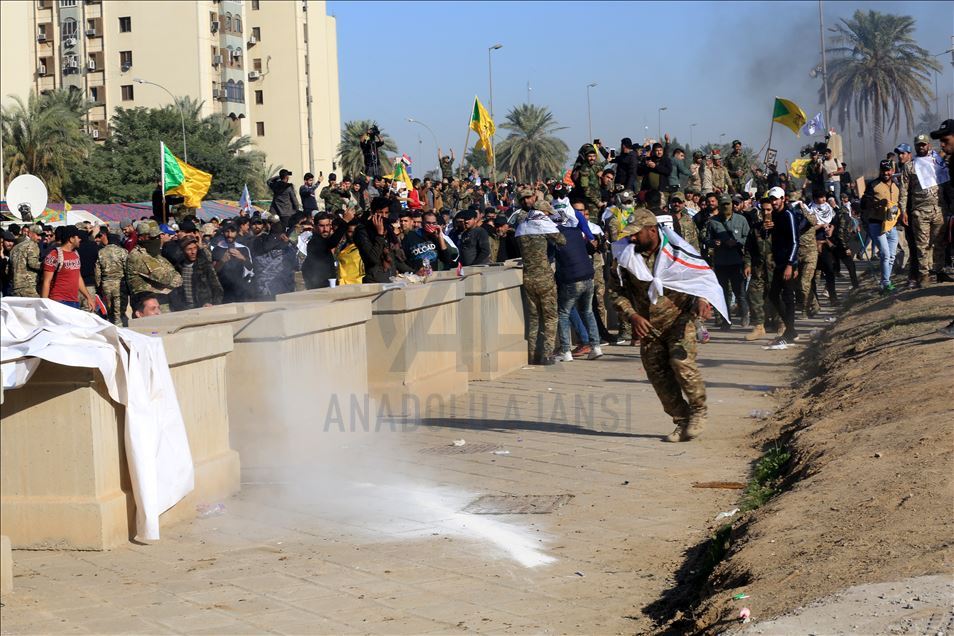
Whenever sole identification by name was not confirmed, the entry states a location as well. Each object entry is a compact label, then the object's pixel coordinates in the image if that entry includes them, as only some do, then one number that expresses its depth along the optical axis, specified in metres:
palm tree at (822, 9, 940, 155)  62.81
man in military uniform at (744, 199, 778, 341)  17.72
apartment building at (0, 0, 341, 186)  87.81
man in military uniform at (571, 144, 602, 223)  21.47
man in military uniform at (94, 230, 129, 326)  14.78
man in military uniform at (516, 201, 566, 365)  15.11
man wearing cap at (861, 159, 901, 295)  19.08
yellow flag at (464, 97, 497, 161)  30.66
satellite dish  23.95
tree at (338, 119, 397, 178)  92.50
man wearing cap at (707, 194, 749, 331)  18.89
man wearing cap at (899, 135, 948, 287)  16.89
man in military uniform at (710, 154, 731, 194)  26.41
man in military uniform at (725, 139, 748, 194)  27.84
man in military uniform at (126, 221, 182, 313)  12.92
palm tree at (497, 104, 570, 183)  80.06
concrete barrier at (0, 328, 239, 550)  6.79
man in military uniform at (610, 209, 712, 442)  10.07
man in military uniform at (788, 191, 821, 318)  17.22
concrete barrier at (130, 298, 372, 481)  9.33
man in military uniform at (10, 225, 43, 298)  16.19
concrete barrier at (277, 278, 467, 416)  11.75
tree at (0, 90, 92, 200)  66.50
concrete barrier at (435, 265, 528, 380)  14.39
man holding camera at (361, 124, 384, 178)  23.91
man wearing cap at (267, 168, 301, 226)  22.98
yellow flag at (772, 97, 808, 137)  29.56
